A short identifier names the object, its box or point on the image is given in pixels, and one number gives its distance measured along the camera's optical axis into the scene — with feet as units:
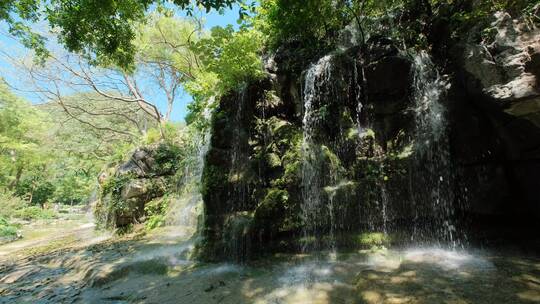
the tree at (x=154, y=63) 52.80
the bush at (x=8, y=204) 53.52
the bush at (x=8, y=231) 45.32
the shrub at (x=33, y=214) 65.53
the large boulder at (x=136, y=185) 38.32
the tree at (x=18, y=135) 66.08
